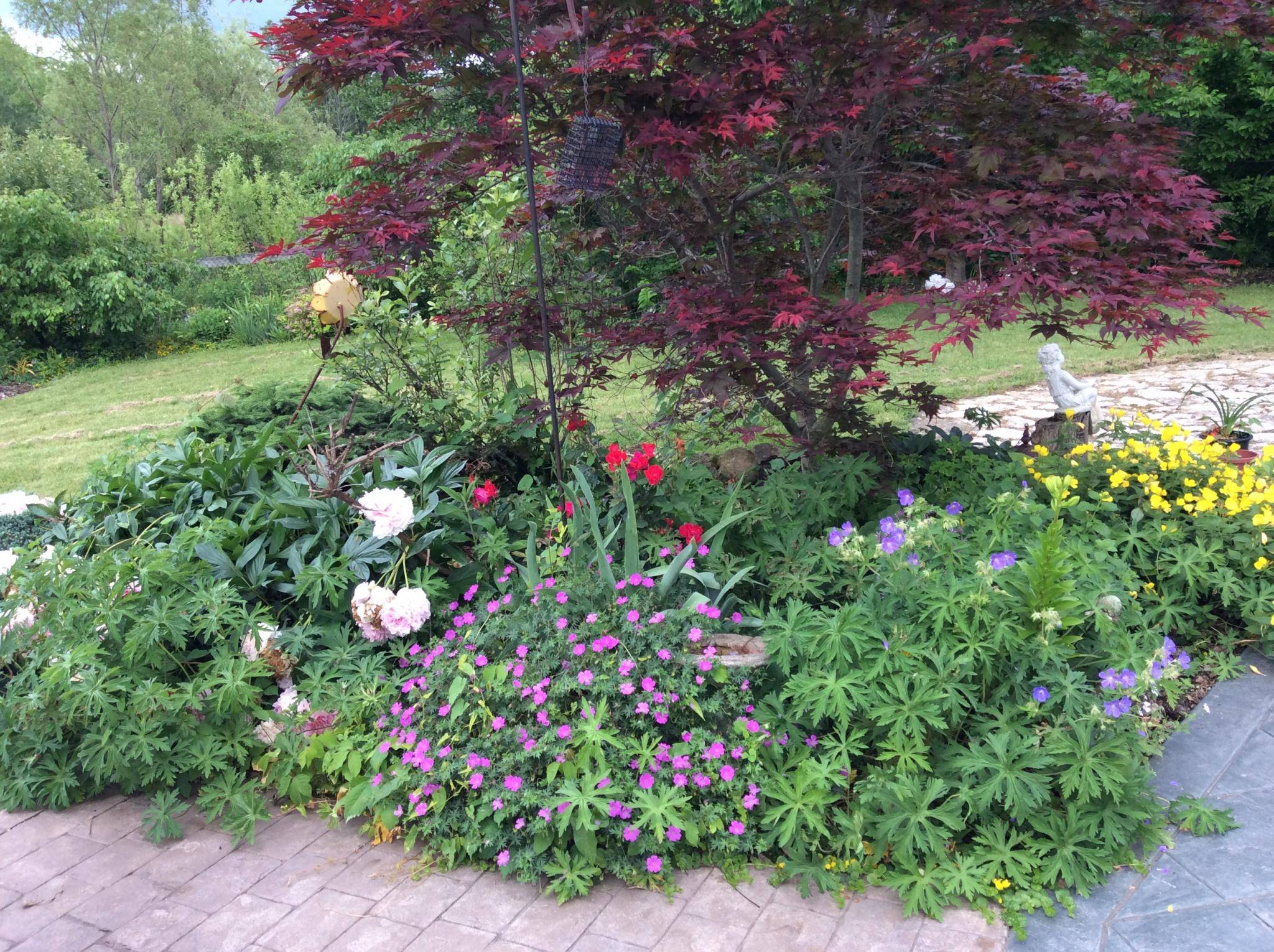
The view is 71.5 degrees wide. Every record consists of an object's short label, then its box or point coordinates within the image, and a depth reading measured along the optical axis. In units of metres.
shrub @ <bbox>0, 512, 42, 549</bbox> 3.75
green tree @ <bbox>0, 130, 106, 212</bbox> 12.25
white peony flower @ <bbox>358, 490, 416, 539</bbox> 2.71
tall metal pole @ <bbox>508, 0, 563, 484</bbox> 2.44
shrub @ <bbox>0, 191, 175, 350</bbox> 10.23
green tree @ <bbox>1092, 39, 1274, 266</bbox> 9.68
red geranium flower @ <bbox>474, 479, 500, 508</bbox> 2.98
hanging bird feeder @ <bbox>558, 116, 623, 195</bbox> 2.54
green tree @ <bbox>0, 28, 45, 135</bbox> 25.16
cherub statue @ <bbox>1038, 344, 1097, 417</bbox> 4.66
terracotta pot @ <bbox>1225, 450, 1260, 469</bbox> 3.38
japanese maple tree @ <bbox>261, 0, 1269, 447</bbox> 2.51
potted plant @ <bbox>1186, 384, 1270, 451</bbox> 4.16
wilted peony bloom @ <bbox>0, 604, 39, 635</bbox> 2.55
